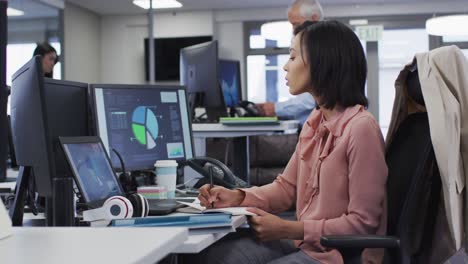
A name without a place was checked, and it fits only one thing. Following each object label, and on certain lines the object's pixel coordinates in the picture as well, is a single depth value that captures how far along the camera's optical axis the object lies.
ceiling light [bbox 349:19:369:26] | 8.43
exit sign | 8.31
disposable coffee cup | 2.02
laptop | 1.55
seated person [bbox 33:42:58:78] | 5.11
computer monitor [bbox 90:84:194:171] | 2.10
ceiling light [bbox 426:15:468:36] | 6.34
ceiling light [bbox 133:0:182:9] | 7.95
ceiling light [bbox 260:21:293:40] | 6.86
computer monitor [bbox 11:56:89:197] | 1.56
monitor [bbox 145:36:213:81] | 8.91
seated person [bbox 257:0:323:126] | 4.16
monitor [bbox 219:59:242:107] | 4.53
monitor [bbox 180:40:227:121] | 3.57
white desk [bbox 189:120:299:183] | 3.42
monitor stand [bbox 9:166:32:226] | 1.52
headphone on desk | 1.39
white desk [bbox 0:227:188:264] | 0.76
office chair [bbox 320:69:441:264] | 1.33
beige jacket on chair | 1.32
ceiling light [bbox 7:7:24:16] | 7.63
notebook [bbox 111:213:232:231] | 1.27
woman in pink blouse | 1.50
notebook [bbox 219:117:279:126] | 3.37
